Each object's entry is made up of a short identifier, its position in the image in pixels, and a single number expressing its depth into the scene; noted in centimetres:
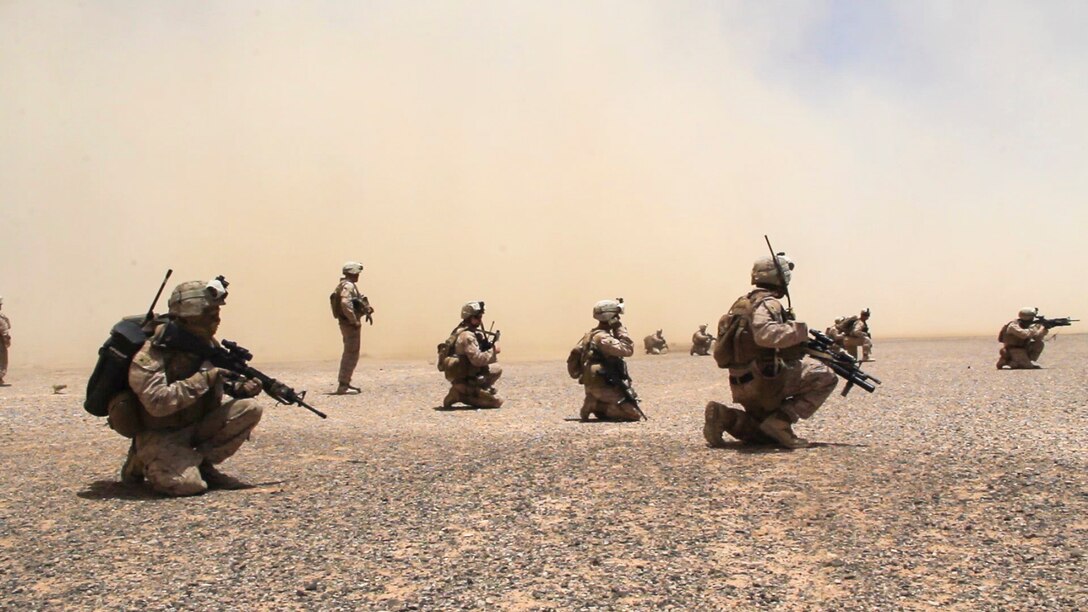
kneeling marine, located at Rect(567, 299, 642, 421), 1134
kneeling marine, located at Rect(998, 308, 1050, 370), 1867
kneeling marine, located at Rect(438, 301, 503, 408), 1317
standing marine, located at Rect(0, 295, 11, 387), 1909
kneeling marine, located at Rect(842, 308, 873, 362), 2209
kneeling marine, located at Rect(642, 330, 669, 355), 3089
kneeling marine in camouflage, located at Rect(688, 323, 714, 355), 2772
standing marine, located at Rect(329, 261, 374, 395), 1558
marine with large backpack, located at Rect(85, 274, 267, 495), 655
